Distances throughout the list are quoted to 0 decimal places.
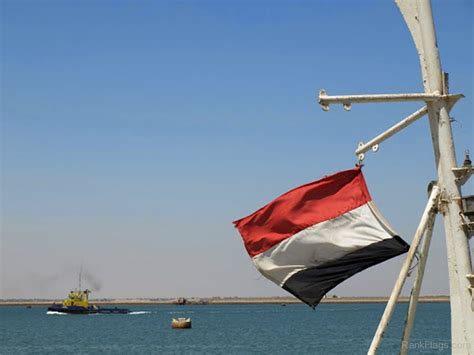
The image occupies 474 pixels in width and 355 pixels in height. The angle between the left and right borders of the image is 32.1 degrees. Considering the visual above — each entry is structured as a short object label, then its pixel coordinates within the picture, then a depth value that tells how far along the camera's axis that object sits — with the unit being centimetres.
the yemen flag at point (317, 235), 955
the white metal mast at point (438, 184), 844
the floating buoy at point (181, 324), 11034
